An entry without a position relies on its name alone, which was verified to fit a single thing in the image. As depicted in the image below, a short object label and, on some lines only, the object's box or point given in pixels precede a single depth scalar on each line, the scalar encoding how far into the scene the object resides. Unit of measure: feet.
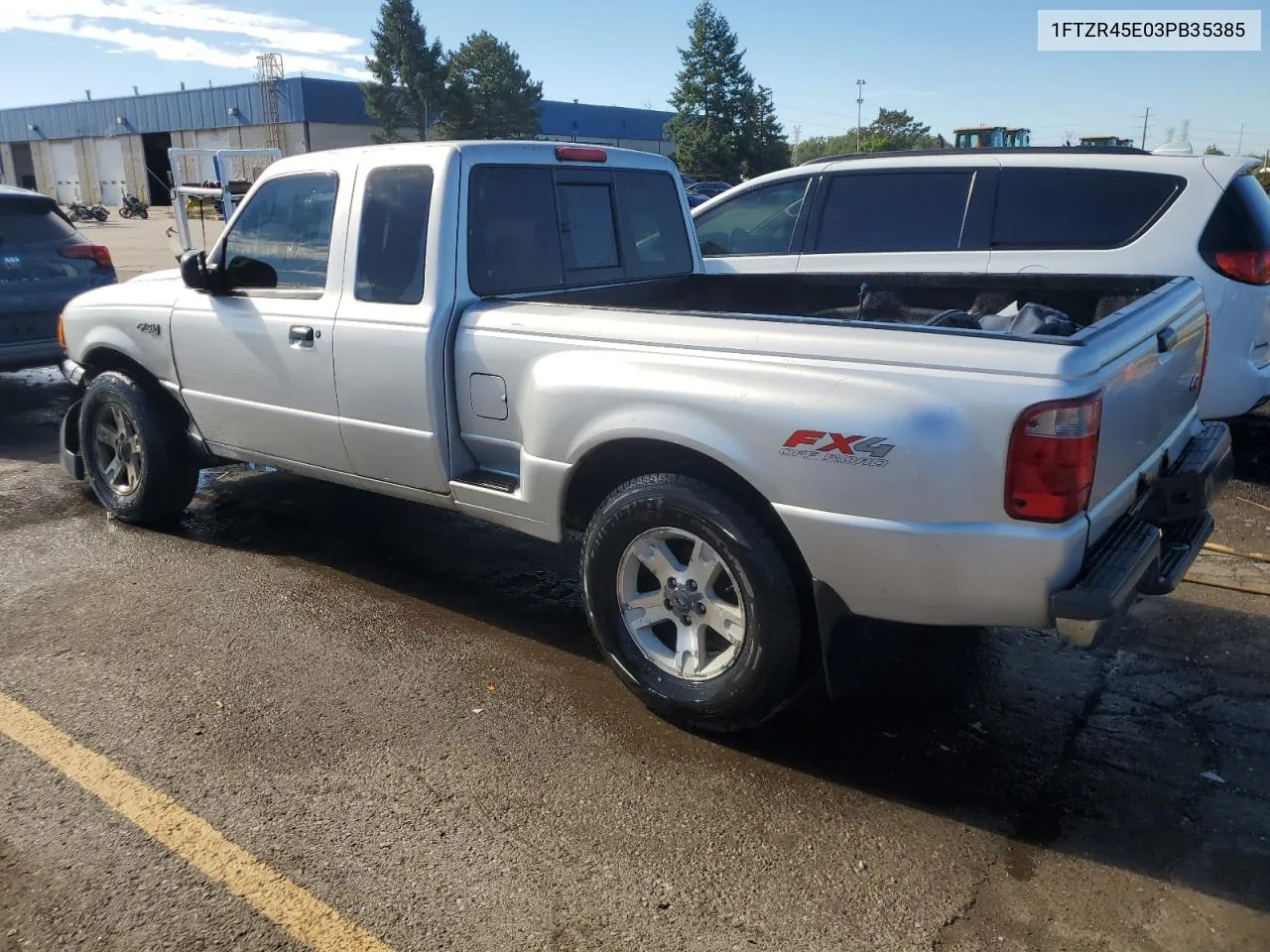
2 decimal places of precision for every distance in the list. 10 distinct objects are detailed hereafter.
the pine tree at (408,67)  200.23
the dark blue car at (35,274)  26.17
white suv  18.17
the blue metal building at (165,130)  179.01
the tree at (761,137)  222.89
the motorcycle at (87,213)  138.21
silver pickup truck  9.05
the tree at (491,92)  208.33
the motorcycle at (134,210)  147.95
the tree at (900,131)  288.16
